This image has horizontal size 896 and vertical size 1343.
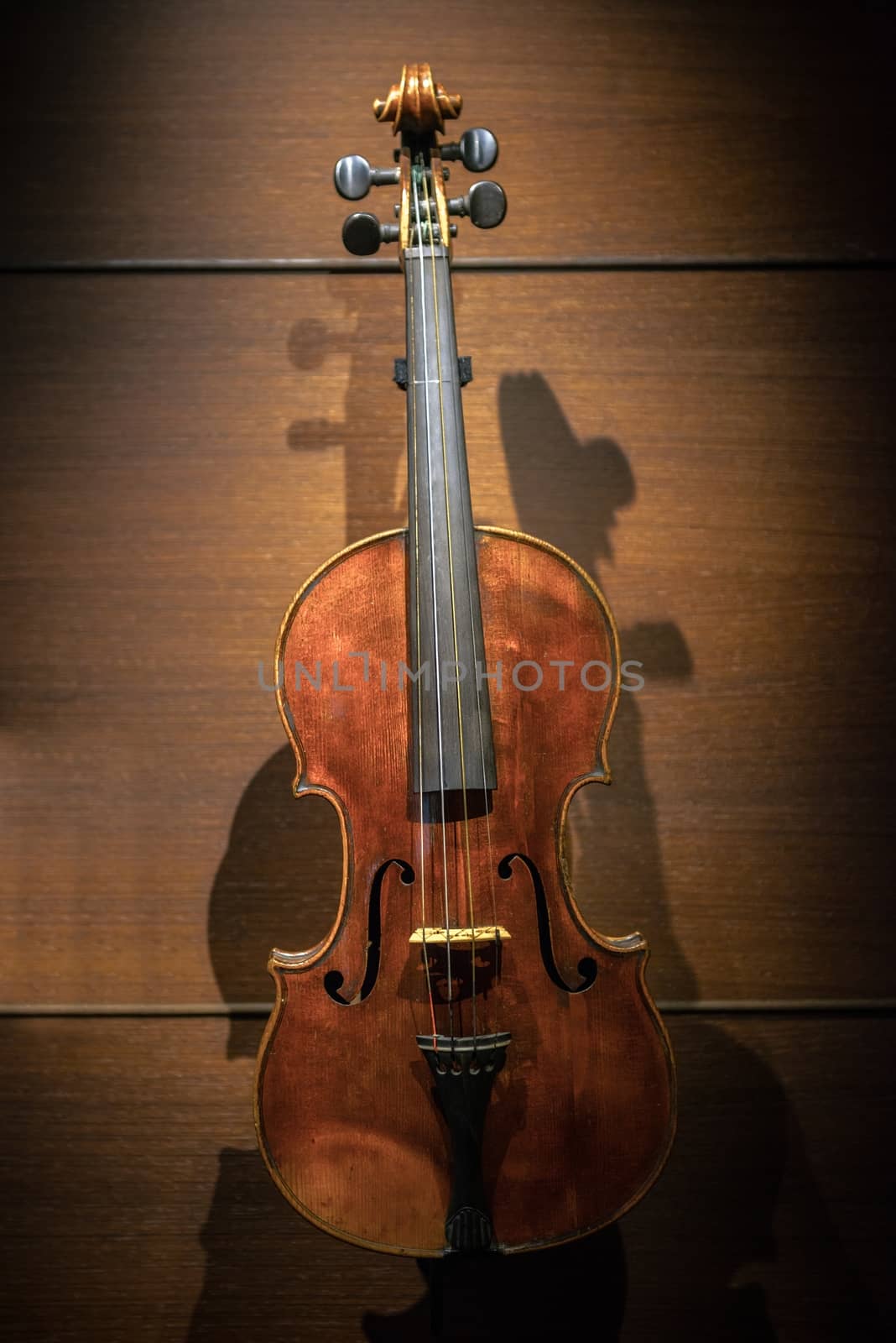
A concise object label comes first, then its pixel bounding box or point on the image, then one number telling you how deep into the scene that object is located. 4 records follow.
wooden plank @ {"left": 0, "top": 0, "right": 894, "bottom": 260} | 1.74
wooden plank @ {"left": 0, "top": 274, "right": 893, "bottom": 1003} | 1.67
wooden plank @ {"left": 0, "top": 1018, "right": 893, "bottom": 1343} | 1.61
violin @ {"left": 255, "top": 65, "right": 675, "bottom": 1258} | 1.21
